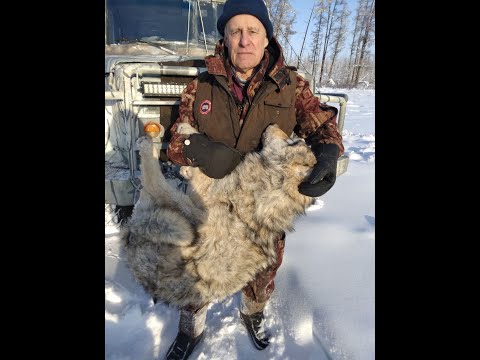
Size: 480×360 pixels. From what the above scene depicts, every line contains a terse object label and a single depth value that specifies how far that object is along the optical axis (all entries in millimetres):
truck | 2709
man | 1789
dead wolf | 1663
